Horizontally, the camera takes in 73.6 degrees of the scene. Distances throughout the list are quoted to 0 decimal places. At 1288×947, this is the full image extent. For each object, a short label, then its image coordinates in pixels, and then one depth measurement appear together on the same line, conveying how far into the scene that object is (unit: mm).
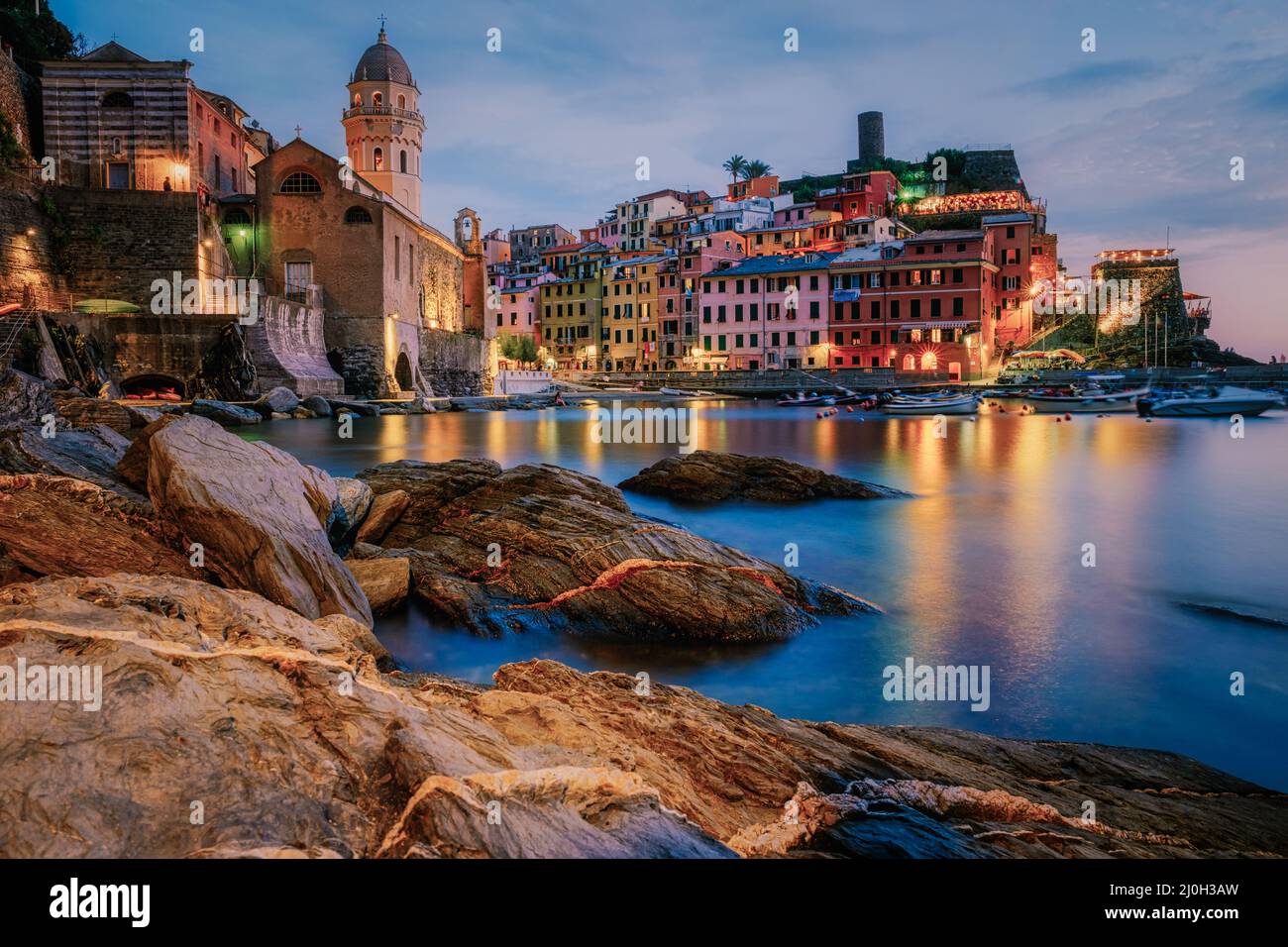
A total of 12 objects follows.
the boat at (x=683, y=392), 57922
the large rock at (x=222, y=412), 28469
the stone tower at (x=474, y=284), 61281
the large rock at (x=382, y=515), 8633
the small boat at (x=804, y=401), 48719
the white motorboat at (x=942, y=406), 41156
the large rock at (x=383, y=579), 6855
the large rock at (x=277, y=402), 32219
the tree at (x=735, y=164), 103500
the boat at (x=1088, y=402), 44156
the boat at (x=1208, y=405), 39781
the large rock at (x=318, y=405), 35188
